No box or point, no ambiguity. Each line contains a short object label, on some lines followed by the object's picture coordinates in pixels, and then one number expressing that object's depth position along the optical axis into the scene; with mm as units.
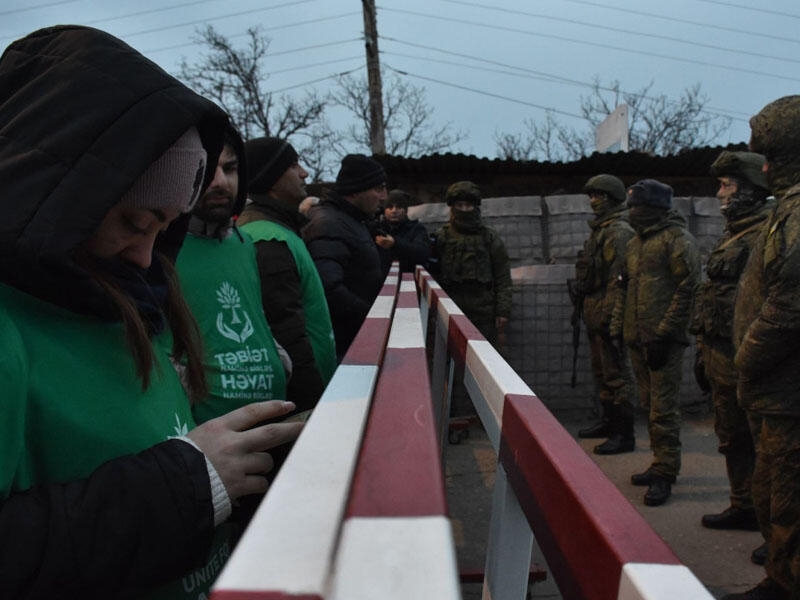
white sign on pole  8164
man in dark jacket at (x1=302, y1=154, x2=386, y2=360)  3541
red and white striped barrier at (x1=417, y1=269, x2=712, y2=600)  500
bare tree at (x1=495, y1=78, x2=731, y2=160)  29812
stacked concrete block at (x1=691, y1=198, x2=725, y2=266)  7422
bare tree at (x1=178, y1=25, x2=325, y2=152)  25578
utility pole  15228
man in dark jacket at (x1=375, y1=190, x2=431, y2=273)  5547
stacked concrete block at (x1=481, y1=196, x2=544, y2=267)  7523
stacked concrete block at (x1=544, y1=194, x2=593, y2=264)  7465
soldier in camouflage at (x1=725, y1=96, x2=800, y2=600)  2721
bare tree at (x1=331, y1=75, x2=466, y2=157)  29234
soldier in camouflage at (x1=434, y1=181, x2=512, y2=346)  6172
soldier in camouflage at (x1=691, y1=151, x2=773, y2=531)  3686
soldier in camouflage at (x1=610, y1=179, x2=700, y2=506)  4469
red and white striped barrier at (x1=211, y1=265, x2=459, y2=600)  403
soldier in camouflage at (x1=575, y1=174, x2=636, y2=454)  5480
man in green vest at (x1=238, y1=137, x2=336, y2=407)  2467
